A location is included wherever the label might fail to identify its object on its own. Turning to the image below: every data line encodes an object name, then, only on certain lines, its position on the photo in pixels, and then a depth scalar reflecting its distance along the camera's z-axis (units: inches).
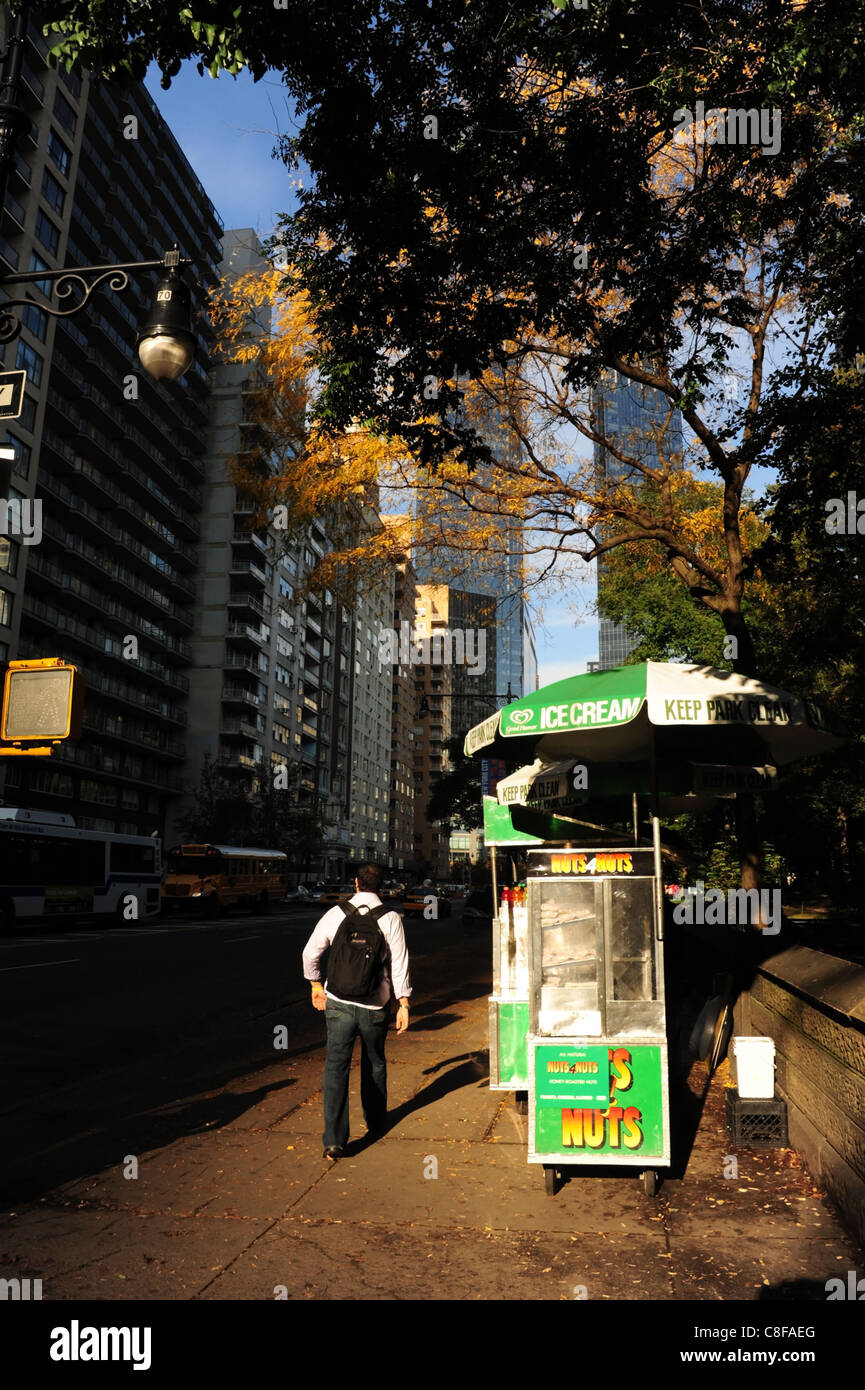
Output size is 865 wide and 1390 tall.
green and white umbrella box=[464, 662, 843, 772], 232.8
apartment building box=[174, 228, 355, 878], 3043.8
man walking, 250.5
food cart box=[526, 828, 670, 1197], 220.5
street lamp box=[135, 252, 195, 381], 258.4
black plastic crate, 249.1
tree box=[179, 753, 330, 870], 2664.9
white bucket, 249.1
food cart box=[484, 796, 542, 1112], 292.2
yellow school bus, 1731.1
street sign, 256.4
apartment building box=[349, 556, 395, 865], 4562.0
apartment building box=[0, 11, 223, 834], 1975.9
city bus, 1102.4
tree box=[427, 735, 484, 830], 2372.4
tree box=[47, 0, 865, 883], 265.7
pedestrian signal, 263.4
